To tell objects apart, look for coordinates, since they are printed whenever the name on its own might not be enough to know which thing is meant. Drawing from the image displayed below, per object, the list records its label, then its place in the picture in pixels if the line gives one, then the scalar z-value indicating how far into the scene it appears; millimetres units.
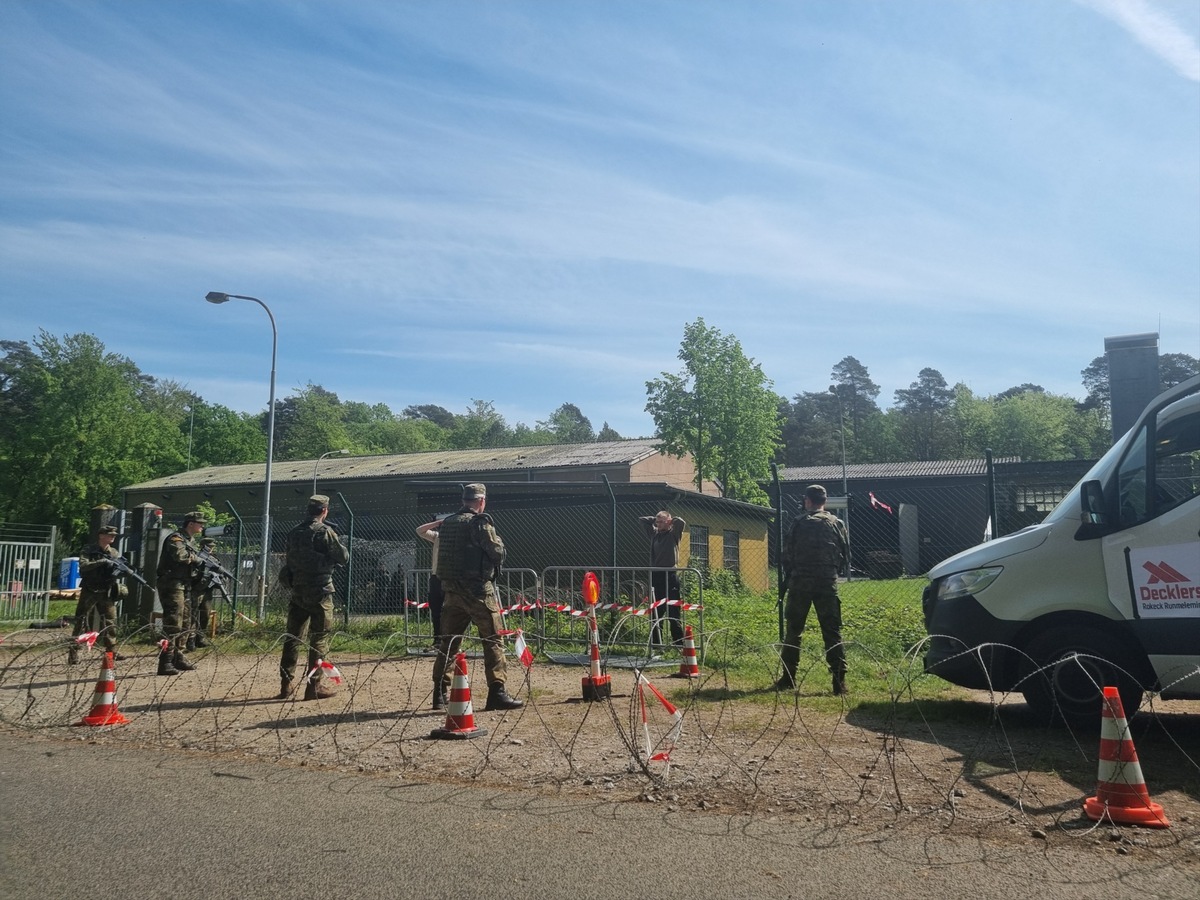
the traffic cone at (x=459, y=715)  7027
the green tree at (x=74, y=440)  51000
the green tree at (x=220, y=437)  71500
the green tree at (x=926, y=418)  95125
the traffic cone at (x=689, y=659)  10008
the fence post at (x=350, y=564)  15042
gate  18734
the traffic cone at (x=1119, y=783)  4719
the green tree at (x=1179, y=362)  69150
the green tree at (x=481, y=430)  107938
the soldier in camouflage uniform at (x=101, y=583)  11891
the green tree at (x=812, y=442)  94000
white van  6535
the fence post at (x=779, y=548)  9414
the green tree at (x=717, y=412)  38312
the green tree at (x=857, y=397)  103688
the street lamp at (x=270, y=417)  20406
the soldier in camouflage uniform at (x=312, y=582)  9117
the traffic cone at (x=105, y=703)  7898
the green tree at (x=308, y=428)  86500
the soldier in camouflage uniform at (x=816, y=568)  9016
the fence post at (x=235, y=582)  16141
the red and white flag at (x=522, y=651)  7972
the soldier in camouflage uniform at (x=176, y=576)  11469
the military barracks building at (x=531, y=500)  23906
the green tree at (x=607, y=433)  120812
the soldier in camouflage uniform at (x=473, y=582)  8055
